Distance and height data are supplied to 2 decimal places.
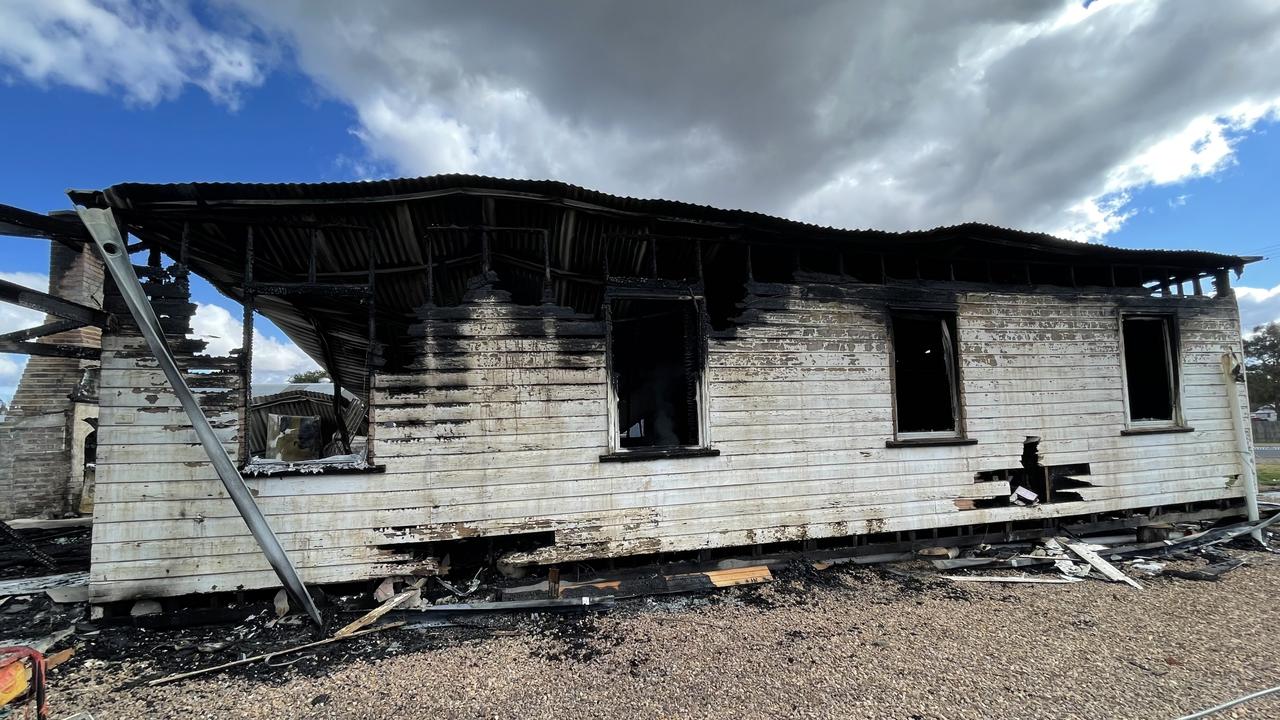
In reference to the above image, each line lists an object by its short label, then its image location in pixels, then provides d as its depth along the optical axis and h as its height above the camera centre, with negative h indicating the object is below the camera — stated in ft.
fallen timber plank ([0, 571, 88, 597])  14.73 -5.34
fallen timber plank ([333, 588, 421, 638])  13.25 -5.96
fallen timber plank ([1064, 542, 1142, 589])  17.11 -6.55
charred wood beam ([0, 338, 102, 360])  14.21 +1.86
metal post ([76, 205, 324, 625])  12.57 +0.69
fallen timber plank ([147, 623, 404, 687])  11.41 -6.30
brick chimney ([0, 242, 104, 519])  28.66 -0.86
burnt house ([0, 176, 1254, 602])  14.33 +0.39
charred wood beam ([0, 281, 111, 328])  13.43 +3.01
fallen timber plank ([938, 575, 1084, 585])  16.99 -6.70
